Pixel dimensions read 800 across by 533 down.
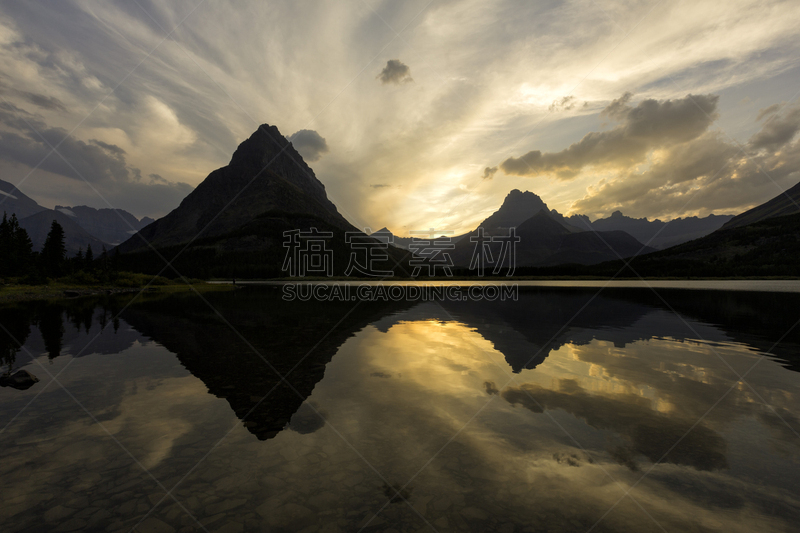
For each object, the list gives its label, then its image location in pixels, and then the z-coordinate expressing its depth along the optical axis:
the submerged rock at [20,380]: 15.17
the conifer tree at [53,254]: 98.77
